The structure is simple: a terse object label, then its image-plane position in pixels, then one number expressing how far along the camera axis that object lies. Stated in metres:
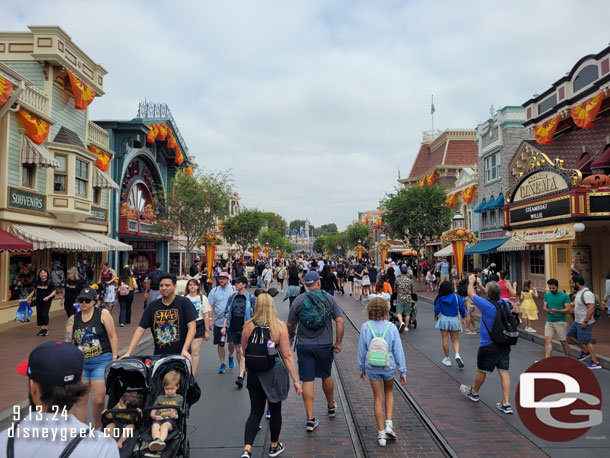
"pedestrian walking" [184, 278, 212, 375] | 6.12
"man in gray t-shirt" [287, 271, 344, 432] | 4.77
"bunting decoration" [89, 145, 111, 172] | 18.59
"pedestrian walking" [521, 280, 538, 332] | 10.67
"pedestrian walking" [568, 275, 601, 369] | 7.01
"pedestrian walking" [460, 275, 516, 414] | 5.29
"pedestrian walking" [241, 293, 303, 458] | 4.02
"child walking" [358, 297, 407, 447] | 4.49
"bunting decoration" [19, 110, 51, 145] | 12.91
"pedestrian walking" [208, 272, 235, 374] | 7.19
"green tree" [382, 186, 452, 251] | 27.31
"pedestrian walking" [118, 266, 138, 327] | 11.82
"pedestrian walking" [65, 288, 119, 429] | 4.38
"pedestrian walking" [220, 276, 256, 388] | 6.66
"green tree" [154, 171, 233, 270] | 22.78
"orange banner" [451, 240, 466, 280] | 16.33
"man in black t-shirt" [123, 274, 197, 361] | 4.68
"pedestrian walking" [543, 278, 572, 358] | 7.21
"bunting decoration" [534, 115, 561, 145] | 16.58
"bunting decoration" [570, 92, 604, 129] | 13.98
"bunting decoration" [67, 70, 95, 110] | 15.55
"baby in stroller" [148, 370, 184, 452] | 3.39
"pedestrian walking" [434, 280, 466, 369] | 7.51
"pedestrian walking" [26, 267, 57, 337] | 10.61
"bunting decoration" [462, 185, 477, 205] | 27.75
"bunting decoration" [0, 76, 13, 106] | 11.16
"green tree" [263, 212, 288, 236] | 94.61
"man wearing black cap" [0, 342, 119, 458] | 1.63
